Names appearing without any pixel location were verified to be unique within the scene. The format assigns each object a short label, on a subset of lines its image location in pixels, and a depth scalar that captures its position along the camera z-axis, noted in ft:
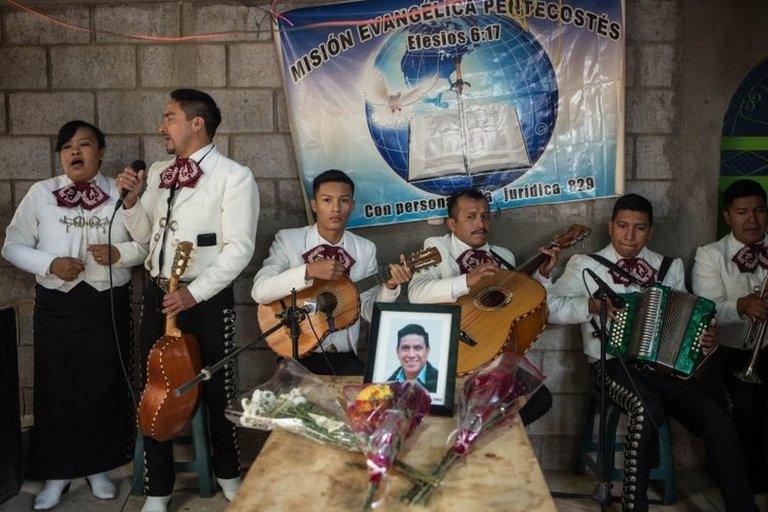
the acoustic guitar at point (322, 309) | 11.88
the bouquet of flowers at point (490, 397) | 7.12
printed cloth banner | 13.69
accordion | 11.46
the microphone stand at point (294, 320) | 9.66
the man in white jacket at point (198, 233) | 11.95
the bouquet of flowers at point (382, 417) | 6.43
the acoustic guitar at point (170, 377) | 11.01
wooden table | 6.36
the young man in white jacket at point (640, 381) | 11.42
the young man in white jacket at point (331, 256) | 12.32
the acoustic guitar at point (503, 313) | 11.60
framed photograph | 8.07
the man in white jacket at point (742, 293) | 12.67
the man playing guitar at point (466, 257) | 12.30
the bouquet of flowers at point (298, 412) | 7.19
